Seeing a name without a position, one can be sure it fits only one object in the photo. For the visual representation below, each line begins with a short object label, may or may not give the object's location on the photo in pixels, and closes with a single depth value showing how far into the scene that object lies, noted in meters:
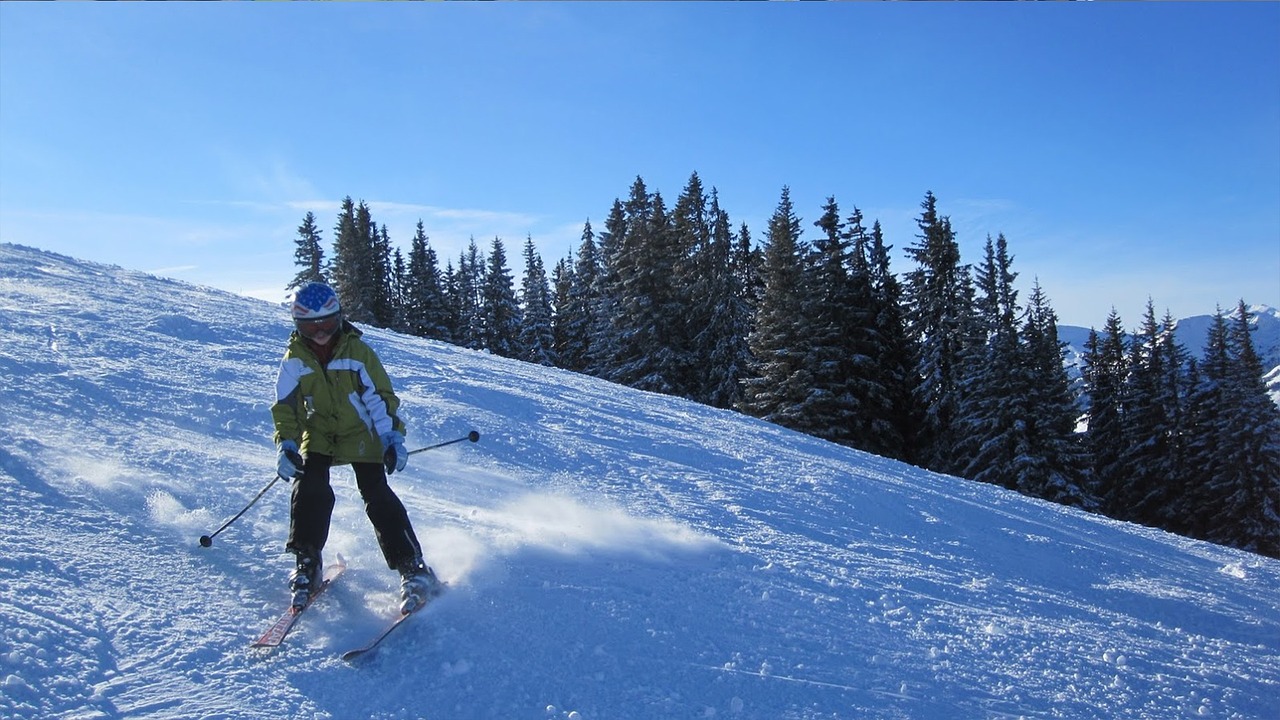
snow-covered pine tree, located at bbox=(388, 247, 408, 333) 59.78
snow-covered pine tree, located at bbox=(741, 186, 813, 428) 31.09
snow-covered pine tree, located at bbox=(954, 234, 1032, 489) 31.48
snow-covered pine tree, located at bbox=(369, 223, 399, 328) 59.45
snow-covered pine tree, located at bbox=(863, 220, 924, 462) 33.38
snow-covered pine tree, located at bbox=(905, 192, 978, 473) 34.50
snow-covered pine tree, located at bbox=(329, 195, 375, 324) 54.16
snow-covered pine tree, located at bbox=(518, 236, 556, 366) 49.09
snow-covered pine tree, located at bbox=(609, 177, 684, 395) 39.06
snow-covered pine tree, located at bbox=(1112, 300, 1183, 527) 38.91
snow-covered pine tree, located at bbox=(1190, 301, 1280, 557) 33.62
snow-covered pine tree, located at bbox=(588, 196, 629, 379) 41.31
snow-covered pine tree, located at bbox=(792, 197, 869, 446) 30.47
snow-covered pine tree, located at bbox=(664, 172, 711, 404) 39.84
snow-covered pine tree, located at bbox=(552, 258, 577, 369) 54.75
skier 4.49
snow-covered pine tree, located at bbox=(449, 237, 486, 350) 54.34
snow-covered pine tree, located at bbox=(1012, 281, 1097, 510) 30.27
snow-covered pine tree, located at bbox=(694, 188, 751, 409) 38.19
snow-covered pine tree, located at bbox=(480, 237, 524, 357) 54.50
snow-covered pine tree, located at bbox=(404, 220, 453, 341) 55.56
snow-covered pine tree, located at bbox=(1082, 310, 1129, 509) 41.41
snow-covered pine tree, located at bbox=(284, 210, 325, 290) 59.09
